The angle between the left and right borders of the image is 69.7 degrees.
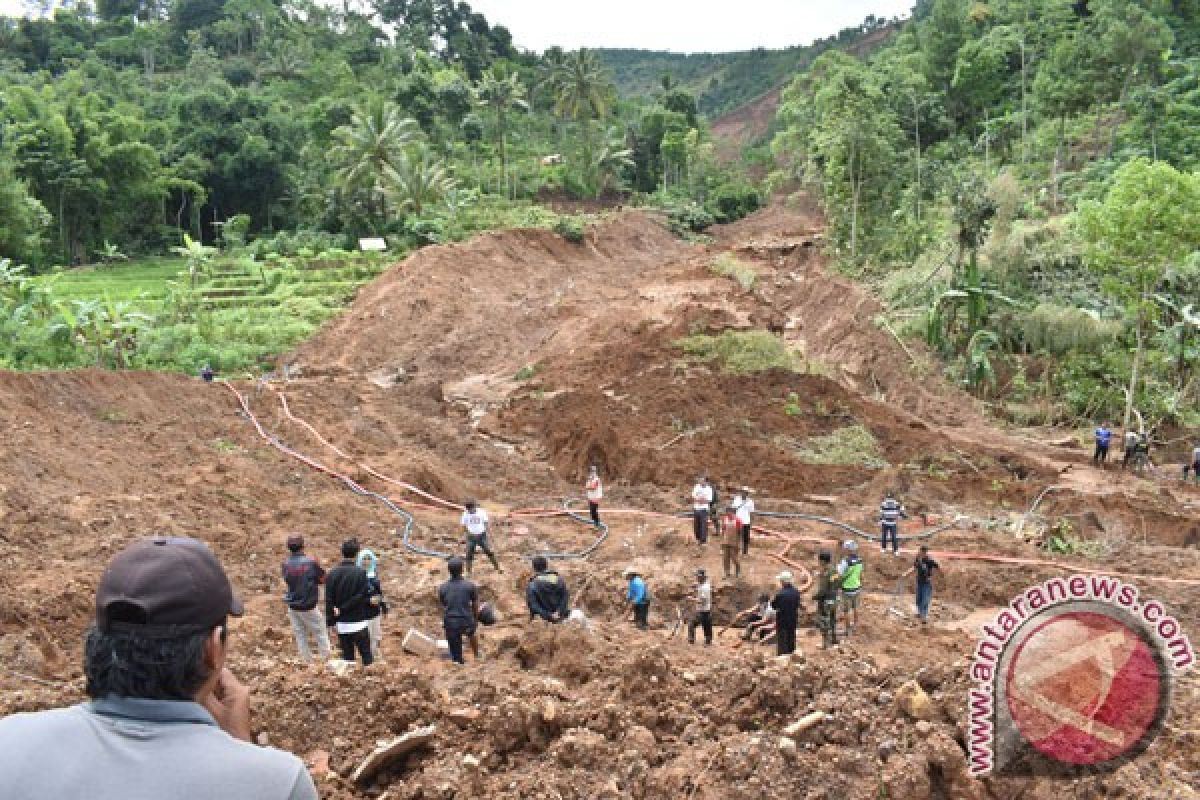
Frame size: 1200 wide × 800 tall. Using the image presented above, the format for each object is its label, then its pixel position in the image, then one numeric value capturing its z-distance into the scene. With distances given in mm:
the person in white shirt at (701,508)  12438
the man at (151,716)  1590
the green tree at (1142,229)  16609
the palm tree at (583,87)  58094
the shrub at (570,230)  40000
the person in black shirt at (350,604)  7121
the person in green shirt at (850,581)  9805
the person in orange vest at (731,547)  11172
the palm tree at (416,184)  37969
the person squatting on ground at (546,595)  8391
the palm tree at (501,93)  47031
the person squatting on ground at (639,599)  9531
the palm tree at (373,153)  37531
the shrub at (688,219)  51531
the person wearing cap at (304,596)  7324
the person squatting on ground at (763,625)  9906
